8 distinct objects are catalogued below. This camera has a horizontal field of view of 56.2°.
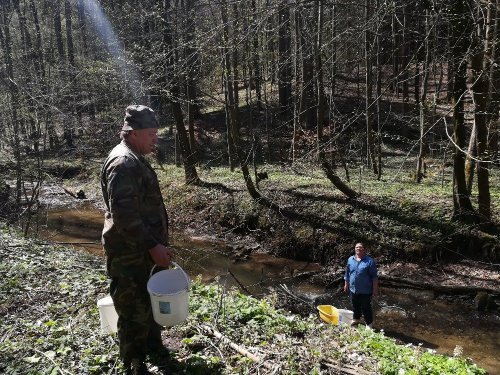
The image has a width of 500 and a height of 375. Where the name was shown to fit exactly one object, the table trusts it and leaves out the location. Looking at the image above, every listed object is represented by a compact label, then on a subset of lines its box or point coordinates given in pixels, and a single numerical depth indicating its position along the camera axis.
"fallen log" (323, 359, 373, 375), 4.01
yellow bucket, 7.34
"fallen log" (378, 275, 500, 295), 10.24
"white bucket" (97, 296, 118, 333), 4.53
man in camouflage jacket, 3.52
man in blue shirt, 8.97
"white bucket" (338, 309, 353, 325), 8.00
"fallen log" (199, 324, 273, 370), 4.18
